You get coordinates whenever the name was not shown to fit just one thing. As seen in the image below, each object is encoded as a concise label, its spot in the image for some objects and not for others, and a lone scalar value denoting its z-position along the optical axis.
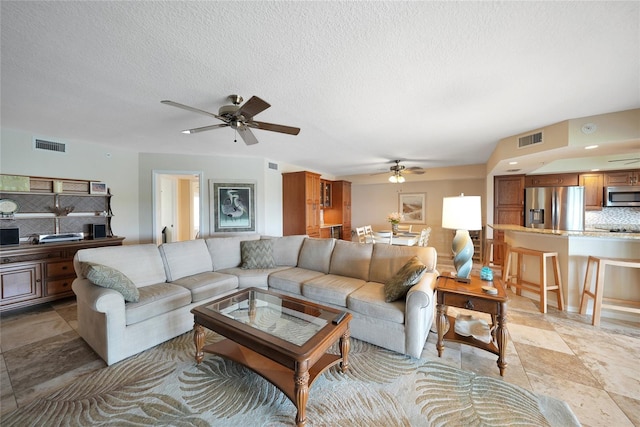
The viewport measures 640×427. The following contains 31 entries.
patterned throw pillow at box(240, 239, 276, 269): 3.39
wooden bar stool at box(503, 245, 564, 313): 2.96
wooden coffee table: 1.44
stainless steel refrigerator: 4.90
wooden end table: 1.86
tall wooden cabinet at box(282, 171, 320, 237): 5.37
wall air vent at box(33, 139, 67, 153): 3.37
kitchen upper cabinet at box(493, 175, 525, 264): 5.33
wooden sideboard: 2.90
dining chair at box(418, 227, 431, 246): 4.49
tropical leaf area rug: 1.49
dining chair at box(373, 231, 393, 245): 4.61
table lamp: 2.22
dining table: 4.56
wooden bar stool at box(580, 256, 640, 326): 2.55
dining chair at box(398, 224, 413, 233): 6.35
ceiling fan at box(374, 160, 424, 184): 5.12
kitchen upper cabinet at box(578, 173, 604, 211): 4.87
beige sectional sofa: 2.06
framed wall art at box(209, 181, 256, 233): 4.77
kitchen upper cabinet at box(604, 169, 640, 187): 4.64
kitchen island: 2.74
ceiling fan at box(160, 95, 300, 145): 1.97
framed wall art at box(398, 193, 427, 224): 6.67
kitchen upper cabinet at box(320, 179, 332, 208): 6.71
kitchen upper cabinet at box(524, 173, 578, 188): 5.05
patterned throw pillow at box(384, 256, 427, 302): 2.15
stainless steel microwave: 4.61
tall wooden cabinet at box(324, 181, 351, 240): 7.14
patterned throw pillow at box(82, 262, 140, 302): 2.05
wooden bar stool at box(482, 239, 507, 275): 4.67
